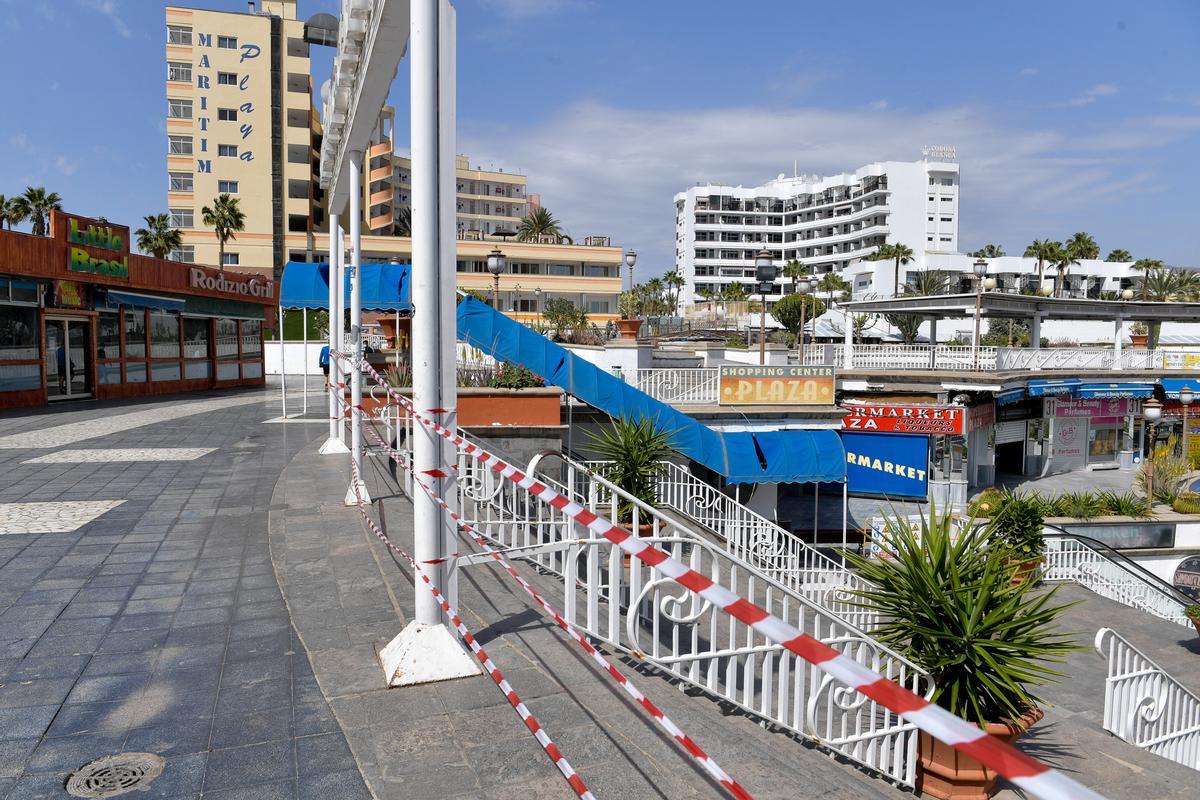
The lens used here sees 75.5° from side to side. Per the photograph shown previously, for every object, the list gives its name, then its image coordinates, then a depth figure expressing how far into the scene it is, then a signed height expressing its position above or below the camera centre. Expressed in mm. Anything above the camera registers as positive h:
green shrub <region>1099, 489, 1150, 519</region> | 17969 -3748
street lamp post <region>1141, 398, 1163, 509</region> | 18895 -2969
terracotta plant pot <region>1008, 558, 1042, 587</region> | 13211 -3865
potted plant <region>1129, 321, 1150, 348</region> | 39375 +518
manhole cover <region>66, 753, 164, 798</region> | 3090 -1773
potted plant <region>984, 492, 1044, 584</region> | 13688 -3379
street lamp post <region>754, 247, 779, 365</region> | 20406 +1971
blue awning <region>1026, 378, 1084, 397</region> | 26359 -1430
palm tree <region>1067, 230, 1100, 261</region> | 69188 +9145
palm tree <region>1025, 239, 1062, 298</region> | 68562 +8557
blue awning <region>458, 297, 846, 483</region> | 14281 -1505
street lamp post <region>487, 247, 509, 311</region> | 19094 +2064
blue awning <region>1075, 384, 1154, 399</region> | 28438 -1640
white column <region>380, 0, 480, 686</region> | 4039 +172
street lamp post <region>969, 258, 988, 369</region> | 24922 +1976
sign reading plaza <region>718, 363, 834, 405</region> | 19016 -1066
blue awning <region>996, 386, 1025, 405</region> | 24984 -1630
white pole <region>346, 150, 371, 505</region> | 8232 +198
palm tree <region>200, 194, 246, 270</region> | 53156 +8760
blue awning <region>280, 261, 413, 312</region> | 13617 +1024
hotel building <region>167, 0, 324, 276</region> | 56219 +15983
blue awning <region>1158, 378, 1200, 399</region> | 30156 -1515
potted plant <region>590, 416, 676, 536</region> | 10797 -1559
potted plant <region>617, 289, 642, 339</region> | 20188 +488
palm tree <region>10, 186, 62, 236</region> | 42594 +7596
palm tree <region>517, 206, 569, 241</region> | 76781 +12114
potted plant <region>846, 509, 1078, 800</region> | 5047 -1957
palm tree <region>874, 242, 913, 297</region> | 71062 +8686
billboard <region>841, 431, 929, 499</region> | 23438 -3621
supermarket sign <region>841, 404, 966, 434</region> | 23641 -2234
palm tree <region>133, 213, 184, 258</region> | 49125 +6785
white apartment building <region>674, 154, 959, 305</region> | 95312 +16644
